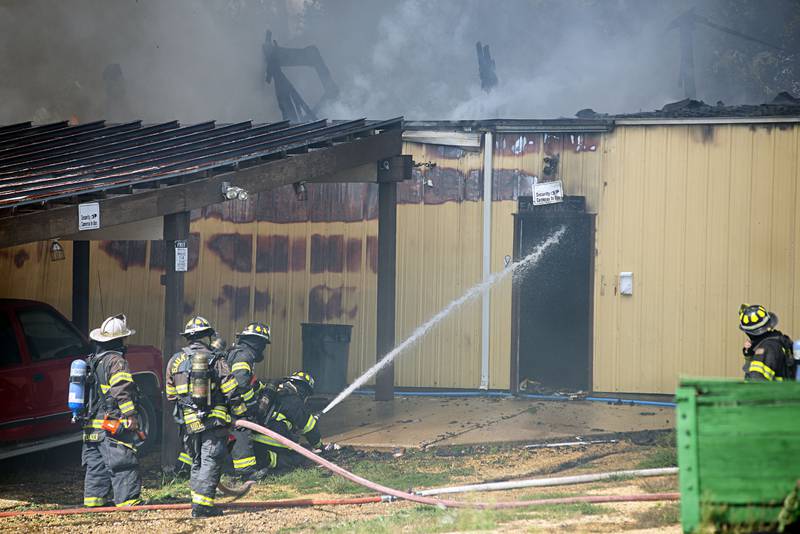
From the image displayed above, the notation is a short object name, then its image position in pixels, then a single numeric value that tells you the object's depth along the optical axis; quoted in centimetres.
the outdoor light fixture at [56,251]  2550
